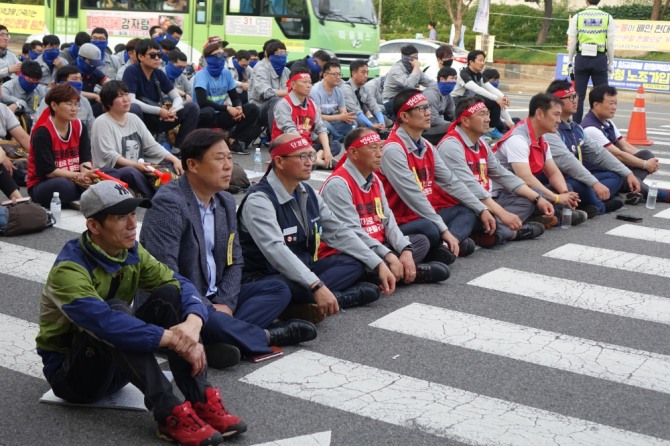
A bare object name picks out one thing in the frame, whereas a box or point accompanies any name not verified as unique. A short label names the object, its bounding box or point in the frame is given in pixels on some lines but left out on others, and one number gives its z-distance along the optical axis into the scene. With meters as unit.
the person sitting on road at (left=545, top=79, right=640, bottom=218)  10.49
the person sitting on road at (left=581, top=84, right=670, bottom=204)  11.44
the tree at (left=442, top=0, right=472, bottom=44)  40.03
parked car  30.02
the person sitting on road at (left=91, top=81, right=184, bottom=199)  9.78
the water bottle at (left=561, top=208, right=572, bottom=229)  10.02
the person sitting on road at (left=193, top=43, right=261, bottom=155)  13.75
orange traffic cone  17.44
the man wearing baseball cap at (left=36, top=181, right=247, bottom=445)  4.36
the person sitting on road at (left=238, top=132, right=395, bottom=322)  6.23
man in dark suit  5.51
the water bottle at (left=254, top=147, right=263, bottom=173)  12.69
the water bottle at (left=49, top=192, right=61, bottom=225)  9.27
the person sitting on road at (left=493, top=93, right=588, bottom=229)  9.80
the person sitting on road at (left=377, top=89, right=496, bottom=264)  8.09
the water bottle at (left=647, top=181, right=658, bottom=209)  11.25
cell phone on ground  10.50
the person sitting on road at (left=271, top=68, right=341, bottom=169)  12.39
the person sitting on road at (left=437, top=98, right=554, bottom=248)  8.88
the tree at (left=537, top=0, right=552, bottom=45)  40.28
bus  22.14
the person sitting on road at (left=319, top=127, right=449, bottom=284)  7.12
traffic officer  15.40
